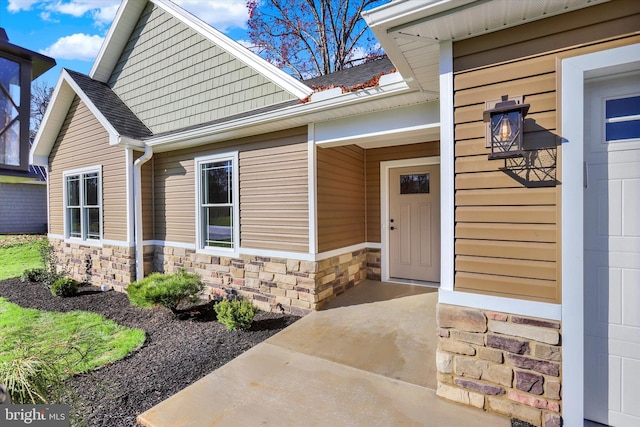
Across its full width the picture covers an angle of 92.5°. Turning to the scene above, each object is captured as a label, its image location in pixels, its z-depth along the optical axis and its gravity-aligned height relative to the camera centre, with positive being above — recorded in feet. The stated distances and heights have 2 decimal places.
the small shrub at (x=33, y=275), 22.41 -4.69
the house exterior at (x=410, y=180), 6.48 +1.06
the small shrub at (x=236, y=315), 12.51 -4.37
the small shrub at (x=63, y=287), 18.82 -4.72
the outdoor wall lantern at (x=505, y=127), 6.62 +1.75
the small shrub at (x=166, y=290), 13.83 -3.73
